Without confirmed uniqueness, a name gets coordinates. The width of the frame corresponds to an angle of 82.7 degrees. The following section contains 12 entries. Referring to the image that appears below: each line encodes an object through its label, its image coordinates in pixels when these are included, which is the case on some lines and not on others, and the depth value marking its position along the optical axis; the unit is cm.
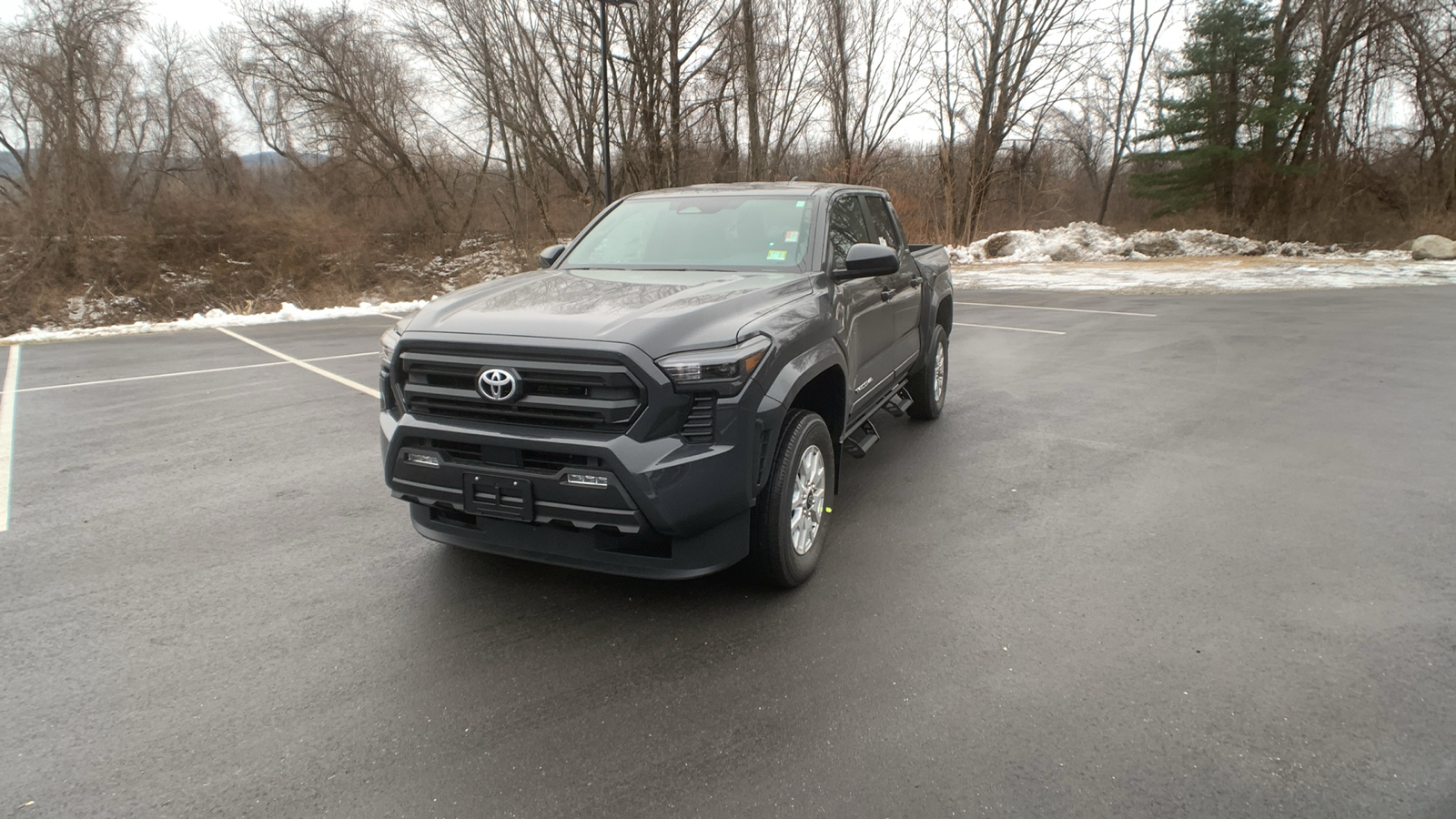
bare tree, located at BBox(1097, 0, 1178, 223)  3638
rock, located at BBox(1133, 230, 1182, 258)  2658
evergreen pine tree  3241
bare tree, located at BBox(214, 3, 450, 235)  2794
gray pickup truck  313
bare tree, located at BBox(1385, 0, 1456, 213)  2977
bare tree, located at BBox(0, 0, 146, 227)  2086
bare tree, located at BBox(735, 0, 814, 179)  2798
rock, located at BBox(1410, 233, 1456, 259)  2323
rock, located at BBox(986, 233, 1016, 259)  2839
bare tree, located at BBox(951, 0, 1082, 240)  3234
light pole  2005
